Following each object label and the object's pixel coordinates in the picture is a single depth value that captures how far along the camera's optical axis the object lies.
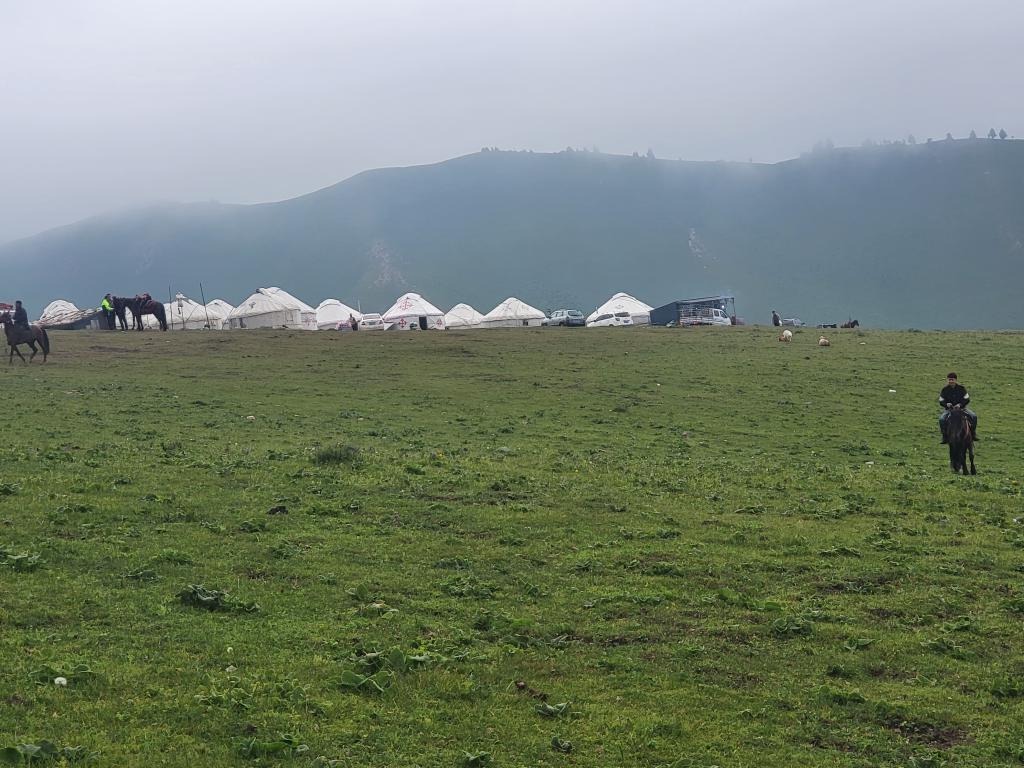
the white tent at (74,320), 69.50
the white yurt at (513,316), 91.75
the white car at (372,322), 92.38
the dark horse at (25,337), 38.25
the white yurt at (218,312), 80.38
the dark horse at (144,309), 58.25
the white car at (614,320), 85.00
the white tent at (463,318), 94.75
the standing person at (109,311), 57.38
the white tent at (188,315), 76.50
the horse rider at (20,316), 40.71
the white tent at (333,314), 94.12
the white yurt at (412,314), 88.56
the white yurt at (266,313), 80.00
